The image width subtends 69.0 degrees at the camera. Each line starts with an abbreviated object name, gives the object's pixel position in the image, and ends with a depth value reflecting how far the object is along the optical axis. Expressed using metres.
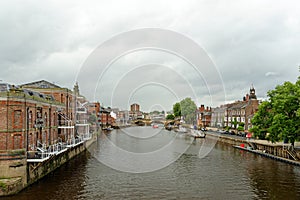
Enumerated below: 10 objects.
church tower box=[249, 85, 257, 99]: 74.75
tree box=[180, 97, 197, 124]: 124.34
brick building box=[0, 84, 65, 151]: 21.33
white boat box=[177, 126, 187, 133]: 97.73
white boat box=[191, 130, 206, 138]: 75.52
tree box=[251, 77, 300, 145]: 34.69
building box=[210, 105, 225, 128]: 89.69
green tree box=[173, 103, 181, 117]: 144.08
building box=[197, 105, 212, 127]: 110.54
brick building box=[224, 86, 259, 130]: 70.57
